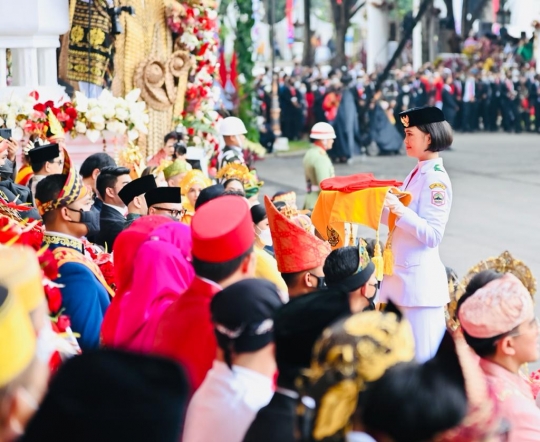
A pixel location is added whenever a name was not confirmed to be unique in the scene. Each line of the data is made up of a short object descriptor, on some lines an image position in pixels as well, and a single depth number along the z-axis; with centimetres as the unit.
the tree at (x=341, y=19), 6147
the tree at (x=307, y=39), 6442
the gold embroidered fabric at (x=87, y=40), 1760
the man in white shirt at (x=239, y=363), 535
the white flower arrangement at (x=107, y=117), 1558
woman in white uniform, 1016
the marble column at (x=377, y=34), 7197
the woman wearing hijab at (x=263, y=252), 893
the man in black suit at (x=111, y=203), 1141
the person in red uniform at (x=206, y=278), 638
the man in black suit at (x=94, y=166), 1327
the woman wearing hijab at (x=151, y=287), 740
